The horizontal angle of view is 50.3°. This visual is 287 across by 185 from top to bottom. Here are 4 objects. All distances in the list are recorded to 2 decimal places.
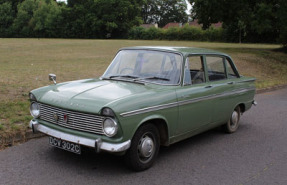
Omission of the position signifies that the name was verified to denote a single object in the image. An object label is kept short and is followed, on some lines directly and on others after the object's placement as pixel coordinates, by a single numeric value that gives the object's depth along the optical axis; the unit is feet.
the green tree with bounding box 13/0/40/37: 257.14
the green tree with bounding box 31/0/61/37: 246.47
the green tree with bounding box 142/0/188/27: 317.22
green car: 12.46
